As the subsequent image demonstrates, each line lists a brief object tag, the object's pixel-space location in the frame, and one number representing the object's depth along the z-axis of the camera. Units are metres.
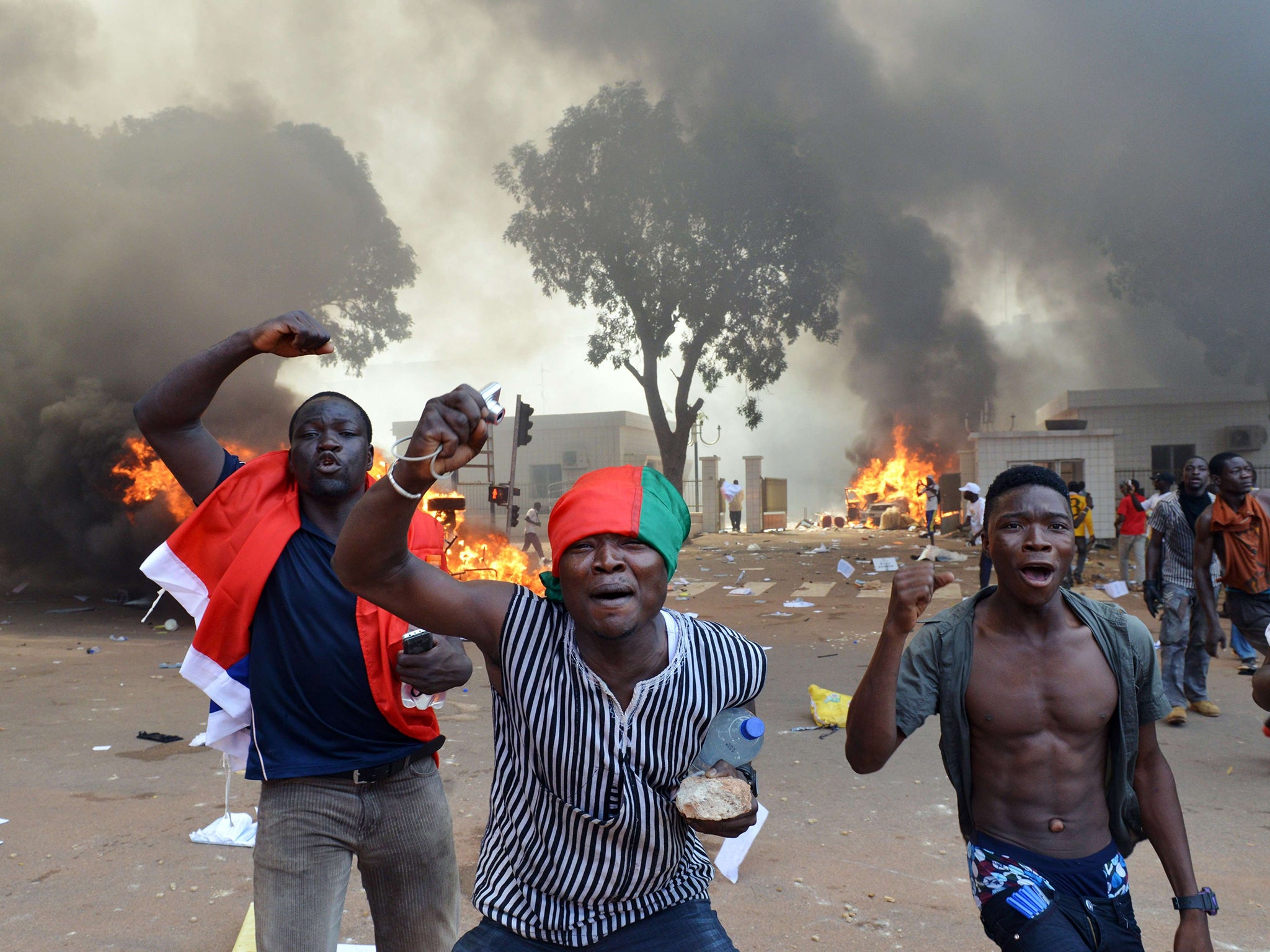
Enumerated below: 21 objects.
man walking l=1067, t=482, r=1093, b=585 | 12.16
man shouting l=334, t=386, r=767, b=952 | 1.74
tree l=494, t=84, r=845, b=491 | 21.56
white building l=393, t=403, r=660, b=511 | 32.97
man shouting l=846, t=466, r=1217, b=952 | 2.08
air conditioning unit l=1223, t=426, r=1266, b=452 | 25.36
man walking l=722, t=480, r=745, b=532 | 29.31
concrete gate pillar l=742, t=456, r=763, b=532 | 28.91
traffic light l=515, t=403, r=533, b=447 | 12.78
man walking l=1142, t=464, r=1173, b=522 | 11.08
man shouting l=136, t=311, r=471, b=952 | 2.21
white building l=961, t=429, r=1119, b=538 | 20.03
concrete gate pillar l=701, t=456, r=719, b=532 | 28.61
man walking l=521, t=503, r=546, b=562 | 17.19
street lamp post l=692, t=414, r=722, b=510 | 29.17
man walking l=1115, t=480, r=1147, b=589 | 12.07
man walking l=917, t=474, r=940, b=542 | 20.02
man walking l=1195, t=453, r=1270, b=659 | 5.41
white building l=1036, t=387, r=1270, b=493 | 25.44
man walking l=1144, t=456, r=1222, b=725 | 6.32
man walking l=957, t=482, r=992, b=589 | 11.51
